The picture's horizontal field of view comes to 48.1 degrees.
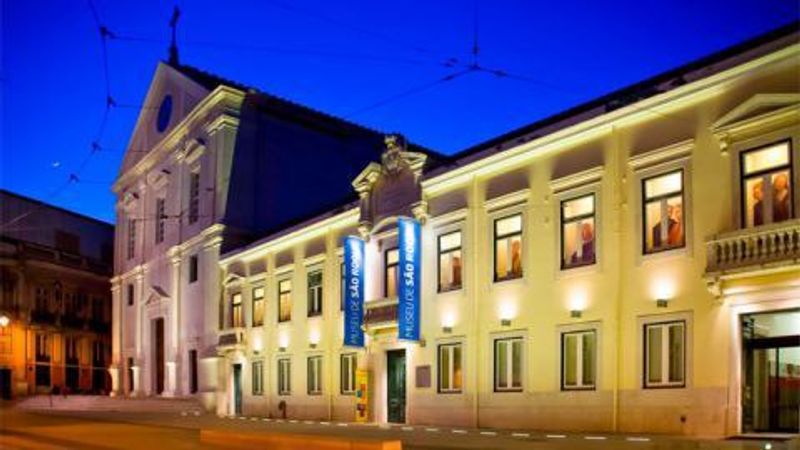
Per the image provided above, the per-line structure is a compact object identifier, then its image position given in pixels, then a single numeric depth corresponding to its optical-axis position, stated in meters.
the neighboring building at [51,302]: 63.19
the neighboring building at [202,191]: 44.78
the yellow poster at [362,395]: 30.95
